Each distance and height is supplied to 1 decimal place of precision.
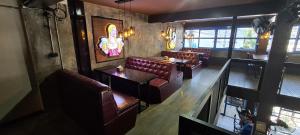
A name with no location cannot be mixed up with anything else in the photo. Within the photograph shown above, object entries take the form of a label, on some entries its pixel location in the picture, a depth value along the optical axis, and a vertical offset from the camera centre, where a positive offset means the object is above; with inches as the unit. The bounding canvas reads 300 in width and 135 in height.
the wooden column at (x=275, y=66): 82.1 -14.3
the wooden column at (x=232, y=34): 181.0 +12.6
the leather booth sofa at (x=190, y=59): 220.9 -32.1
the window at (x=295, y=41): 234.8 +5.1
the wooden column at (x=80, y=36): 133.9 +5.9
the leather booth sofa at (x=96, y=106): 77.9 -44.5
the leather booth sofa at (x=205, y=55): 296.4 -26.4
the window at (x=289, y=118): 220.1 -124.2
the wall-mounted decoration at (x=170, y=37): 272.4 +11.8
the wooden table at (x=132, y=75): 119.1 -32.3
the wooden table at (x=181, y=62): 198.8 -28.1
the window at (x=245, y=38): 285.7 +11.5
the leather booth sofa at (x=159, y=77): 139.6 -40.0
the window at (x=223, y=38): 310.0 +12.0
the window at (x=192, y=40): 350.4 +7.6
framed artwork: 158.2 +3.7
